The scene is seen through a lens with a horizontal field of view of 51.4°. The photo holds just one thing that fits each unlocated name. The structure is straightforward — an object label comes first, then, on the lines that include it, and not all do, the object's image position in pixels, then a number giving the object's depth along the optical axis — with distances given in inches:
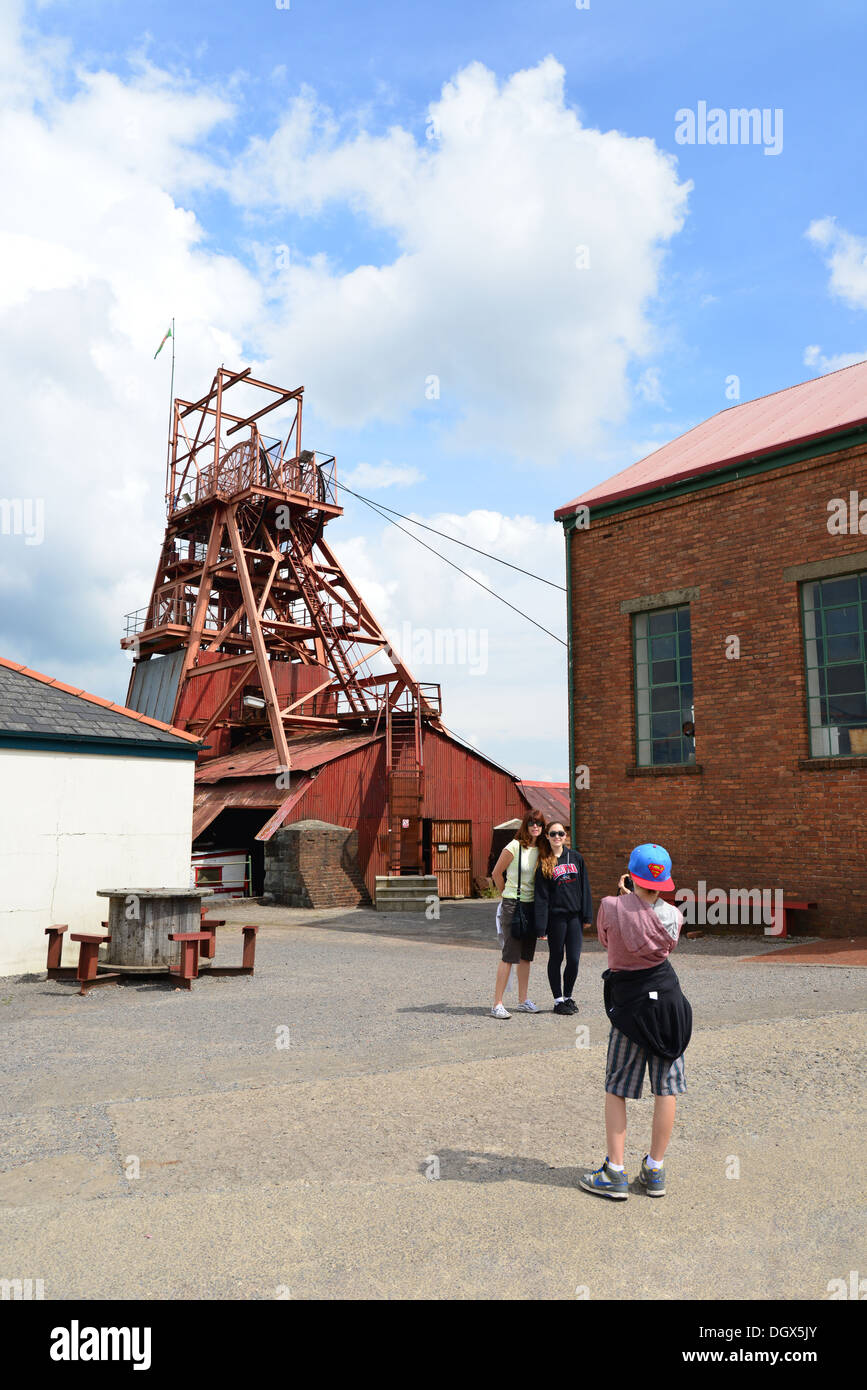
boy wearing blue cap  154.9
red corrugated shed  924.0
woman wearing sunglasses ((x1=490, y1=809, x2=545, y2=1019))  303.6
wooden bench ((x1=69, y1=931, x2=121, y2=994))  375.2
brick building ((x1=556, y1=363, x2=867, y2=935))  478.9
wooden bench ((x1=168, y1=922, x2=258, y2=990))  383.6
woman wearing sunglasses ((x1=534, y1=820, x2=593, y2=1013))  309.1
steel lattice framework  1171.3
